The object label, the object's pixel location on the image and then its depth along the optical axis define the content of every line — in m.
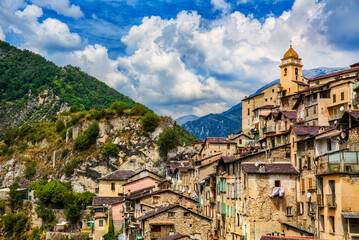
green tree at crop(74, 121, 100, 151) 98.19
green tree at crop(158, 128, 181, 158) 90.44
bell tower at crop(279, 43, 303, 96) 84.87
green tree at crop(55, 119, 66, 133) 122.06
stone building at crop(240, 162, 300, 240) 42.56
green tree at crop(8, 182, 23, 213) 91.00
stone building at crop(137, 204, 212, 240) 49.47
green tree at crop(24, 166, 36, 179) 109.06
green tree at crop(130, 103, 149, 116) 100.25
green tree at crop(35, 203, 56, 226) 83.00
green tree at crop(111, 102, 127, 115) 100.38
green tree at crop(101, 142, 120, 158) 92.81
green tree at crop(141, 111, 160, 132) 94.50
